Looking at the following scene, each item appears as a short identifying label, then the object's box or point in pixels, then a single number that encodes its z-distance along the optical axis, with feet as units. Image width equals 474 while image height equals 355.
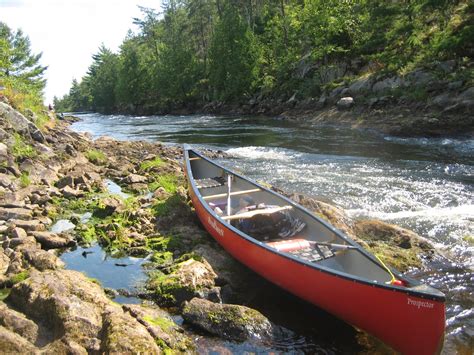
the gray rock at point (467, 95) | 63.89
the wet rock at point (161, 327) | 15.96
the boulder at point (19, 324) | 14.88
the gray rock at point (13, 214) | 26.68
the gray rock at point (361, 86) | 87.81
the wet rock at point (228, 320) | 17.81
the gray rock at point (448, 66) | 72.18
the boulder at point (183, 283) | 20.22
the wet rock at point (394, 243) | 24.16
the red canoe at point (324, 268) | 15.87
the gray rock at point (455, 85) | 67.26
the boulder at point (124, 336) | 14.06
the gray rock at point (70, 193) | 34.04
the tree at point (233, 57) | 142.31
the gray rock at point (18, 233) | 23.57
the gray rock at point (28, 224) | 25.32
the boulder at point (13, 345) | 13.52
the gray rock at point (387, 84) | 80.55
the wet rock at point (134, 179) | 40.22
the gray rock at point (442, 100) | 66.67
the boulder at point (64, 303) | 14.99
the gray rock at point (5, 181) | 32.12
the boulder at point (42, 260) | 20.33
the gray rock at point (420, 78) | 74.49
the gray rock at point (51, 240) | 24.85
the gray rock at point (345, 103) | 87.35
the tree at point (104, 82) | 263.90
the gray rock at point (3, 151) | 36.58
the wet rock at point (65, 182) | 36.37
